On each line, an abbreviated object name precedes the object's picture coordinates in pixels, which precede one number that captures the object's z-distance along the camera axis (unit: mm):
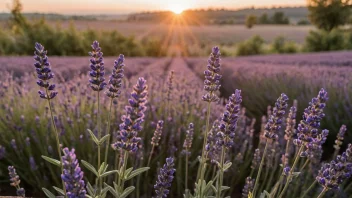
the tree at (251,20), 87812
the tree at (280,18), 95000
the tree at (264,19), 101000
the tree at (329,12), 40469
